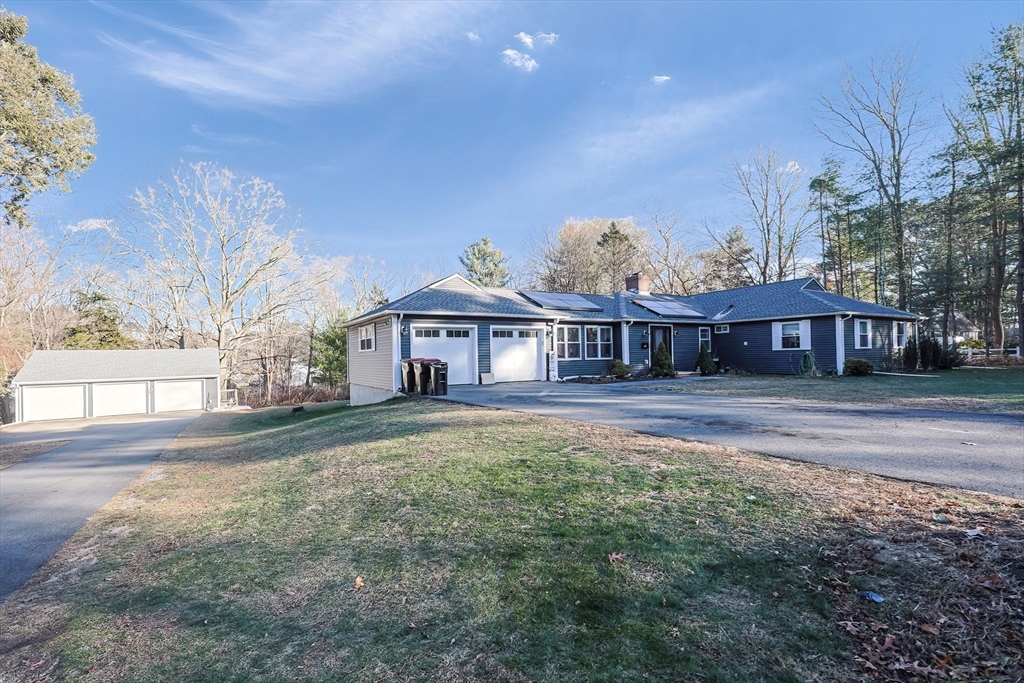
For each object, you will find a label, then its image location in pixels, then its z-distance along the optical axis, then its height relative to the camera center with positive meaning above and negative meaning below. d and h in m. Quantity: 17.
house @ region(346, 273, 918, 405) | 16.52 +0.70
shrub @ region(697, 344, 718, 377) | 20.86 -0.70
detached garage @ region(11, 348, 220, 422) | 23.83 -1.26
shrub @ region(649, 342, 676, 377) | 19.72 -0.63
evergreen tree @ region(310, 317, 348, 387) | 29.98 +0.20
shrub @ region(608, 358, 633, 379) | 18.92 -0.77
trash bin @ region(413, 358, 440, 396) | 14.30 -0.67
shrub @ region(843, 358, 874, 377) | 18.16 -0.87
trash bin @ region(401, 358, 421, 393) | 14.88 -0.71
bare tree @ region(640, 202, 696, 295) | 34.72 +6.86
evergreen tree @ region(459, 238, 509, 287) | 38.78 +7.13
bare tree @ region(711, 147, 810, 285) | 32.38 +8.30
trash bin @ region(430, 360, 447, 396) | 14.01 -0.78
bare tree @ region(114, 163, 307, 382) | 29.22 +6.57
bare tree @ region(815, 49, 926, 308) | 25.95 +10.66
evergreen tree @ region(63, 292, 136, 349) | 28.90 +2.06
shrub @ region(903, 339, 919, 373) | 20.39 -0.60
